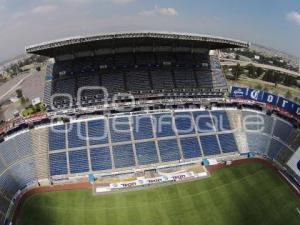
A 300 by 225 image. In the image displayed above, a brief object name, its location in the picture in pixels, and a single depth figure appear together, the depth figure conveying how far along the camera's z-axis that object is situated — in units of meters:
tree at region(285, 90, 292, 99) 71.09
